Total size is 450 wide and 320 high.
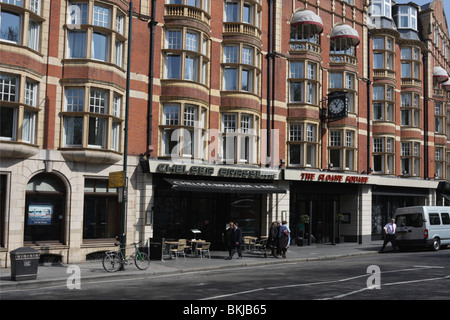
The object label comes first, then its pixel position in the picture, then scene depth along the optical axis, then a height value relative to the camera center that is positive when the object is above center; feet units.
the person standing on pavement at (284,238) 71.61 -5.87
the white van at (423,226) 84.99 -4.69
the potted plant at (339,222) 97.19 -4.69
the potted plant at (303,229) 88.49 -5.71
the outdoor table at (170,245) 66.74 -7.03
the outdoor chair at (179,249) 66.23 -7.13
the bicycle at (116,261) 54.60 -7.40
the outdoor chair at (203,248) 69.57 -7.55
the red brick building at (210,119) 61.46 +12.87
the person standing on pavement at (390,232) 84.12 -5.58
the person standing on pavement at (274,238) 72.79 -6.02
